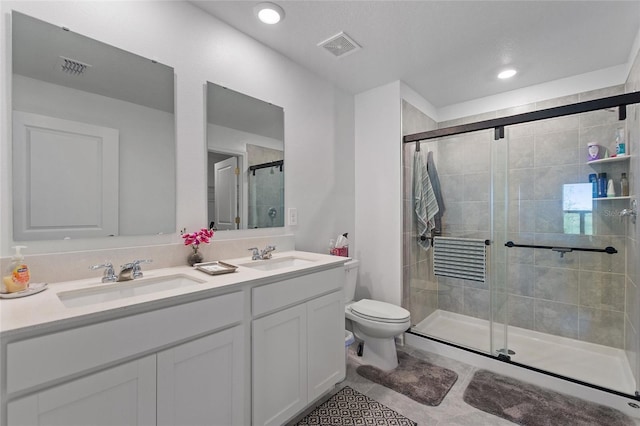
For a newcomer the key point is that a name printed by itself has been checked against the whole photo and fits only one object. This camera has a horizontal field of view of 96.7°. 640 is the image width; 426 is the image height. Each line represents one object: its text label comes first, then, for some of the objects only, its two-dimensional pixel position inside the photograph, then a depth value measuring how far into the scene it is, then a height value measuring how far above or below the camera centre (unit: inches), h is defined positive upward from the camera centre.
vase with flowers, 61.5 -5.8
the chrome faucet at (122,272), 48.7 -10.1
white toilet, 82.9 -33.3
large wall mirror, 45.9 +14.0
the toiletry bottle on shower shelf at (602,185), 85.0 +7.7
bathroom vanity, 32.1 -19.7
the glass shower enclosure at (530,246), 84.7 -11.8
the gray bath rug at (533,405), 64.9 -47.6
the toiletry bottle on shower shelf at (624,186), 81.6 +7.3
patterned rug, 63.7 -46.7
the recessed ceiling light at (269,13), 65.2 +47.5
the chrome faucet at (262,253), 71.7 -10.2
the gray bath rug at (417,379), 74.0 -47.3
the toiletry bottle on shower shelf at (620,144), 81.8 +19.3
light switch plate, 86.8 -0.8
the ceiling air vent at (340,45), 77.5 +47.8
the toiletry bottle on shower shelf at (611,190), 83.7 +6.2
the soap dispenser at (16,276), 40.8 -8.9
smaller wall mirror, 69.2 +14.1
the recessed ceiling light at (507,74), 95.8 +47.4
